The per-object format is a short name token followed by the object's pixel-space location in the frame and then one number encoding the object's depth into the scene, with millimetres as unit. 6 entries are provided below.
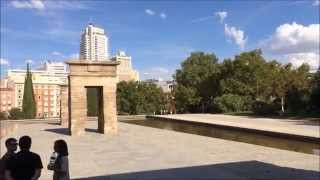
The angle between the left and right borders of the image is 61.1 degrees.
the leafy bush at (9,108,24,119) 35016
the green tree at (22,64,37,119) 36896
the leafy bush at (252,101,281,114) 23625
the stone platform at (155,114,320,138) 11070
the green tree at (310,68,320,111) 21088
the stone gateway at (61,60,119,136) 11657
